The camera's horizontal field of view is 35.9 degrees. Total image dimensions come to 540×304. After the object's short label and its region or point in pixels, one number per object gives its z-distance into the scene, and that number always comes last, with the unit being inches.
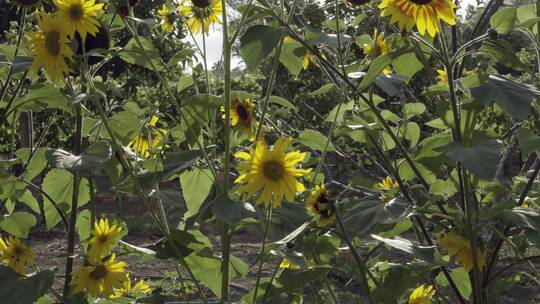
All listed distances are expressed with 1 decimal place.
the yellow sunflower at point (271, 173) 54.8
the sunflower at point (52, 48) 58.4
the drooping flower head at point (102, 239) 63.5
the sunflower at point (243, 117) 69.9
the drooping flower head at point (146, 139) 74.9
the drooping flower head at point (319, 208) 65.5
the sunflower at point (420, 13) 54.9
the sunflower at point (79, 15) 59.1
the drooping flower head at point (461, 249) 59.4
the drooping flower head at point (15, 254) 73.4
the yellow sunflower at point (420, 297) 70.2
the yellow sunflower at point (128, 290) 73.7
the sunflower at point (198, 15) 74.0
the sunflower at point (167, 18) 83.0
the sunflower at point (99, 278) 64.3
